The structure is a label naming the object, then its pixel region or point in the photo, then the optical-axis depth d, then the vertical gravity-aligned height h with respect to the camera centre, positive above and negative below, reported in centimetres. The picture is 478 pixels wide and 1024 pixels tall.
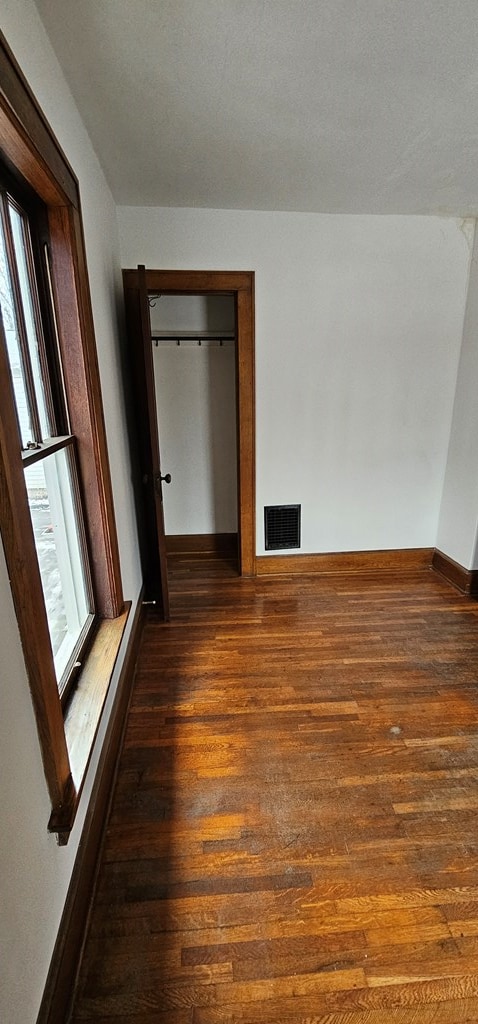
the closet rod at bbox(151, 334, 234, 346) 328 +32
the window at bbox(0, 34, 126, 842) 91 -19
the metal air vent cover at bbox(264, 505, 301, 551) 320 -104
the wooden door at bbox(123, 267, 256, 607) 236 -3
